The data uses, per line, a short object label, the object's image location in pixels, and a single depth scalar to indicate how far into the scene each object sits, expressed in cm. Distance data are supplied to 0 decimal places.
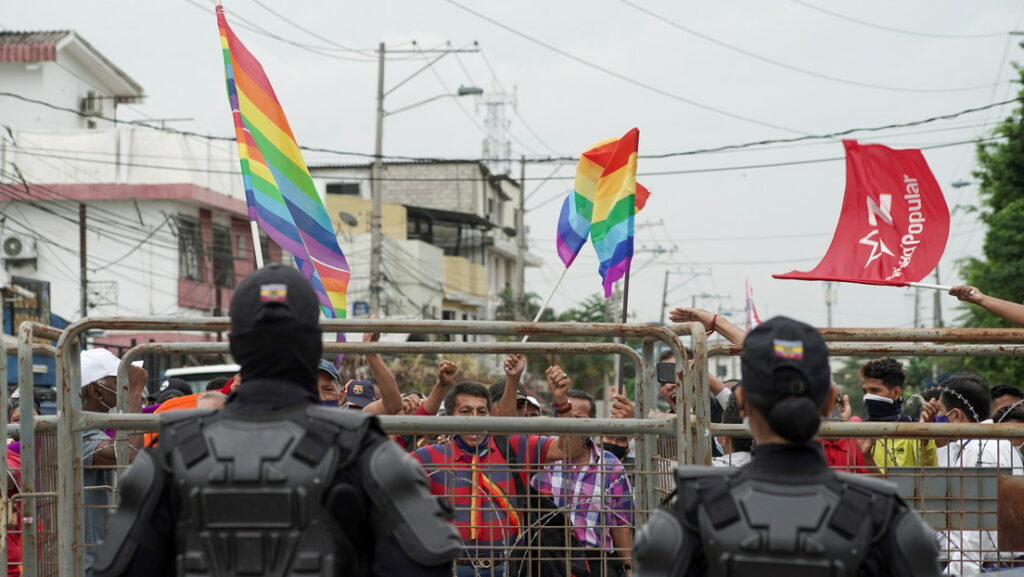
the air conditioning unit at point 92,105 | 4391
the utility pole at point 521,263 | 4083
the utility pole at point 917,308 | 8518
